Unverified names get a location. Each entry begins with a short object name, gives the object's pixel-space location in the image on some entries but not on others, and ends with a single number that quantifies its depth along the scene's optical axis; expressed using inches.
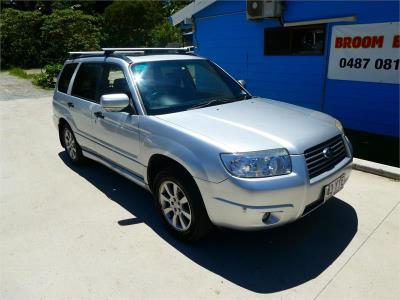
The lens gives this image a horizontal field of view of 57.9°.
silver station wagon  112.6
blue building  251.0
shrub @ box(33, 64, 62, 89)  635.5
